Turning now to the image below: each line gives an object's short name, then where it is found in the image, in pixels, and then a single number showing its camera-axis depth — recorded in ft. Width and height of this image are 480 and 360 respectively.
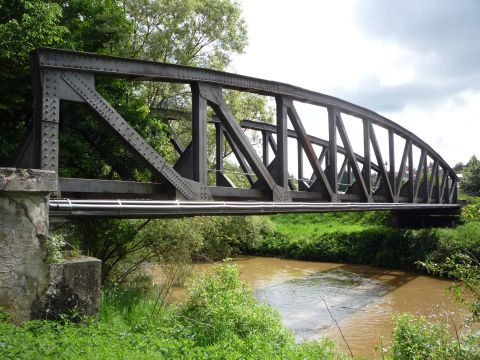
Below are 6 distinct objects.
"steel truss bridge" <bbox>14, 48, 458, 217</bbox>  20.95
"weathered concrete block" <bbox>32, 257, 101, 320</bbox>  16.96
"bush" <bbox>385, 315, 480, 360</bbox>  19.60
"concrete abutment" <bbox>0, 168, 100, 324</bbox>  16.22
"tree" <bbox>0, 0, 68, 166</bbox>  28.66
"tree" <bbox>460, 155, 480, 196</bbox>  140.46
